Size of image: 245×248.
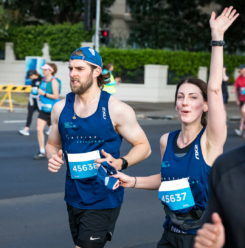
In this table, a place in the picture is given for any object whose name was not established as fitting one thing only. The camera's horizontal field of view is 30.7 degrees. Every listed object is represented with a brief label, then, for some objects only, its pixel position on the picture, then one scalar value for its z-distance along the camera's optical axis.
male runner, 3.33
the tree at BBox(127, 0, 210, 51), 28.39
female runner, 2.60
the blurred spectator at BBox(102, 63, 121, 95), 12.50
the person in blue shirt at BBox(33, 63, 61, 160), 9.16
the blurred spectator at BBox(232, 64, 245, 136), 12.86
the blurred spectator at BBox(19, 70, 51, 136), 10.98
